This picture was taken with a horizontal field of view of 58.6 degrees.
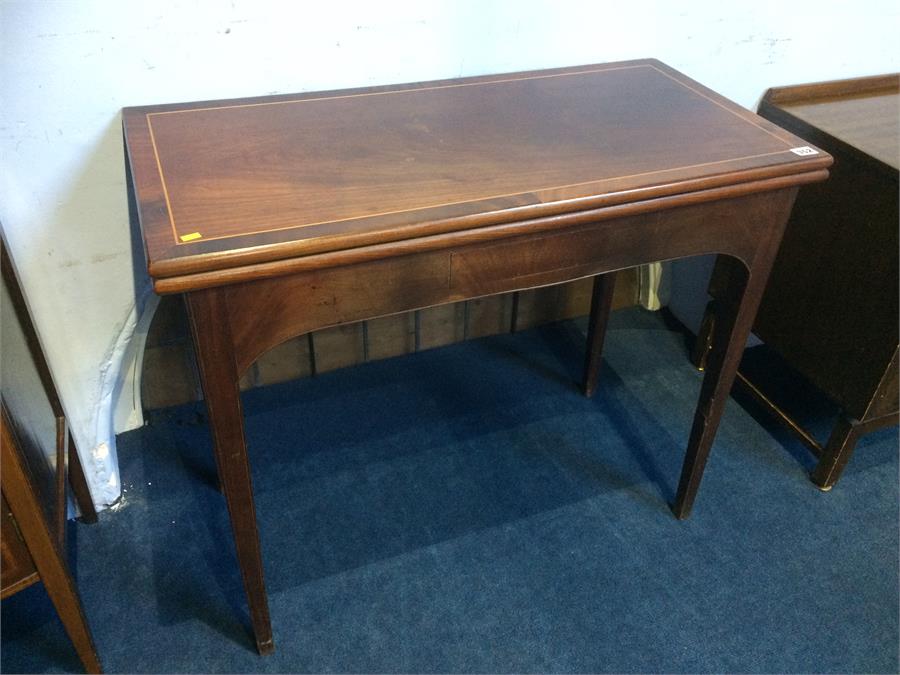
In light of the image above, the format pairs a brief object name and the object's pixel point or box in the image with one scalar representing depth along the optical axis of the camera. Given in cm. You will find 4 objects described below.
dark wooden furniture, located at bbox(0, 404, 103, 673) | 103
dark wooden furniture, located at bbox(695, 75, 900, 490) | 149
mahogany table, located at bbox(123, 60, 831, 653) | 97
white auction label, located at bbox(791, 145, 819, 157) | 120
